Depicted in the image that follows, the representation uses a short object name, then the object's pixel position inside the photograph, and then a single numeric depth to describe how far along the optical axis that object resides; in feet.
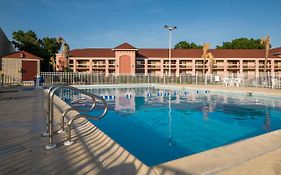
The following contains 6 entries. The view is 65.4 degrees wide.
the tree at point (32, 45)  126.41
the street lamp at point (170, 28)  91.24
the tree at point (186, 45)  191.90
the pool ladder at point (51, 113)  13.00
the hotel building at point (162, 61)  126.31
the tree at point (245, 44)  185.51
